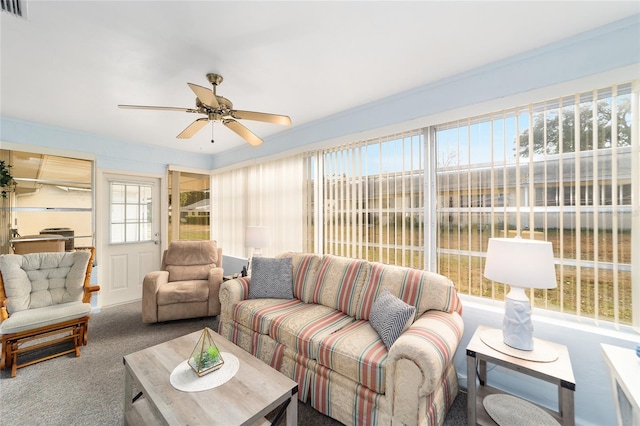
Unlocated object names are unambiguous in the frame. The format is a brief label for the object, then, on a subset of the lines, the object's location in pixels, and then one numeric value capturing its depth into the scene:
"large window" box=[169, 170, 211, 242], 4.78
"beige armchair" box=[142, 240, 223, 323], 3.26
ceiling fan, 1.85
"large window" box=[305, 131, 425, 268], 2.57
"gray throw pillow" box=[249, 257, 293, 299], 2.75
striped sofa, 1.49
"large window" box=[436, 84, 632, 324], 1.70
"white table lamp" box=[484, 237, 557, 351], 1.55
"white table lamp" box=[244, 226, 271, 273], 3.48
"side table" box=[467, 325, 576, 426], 1.36
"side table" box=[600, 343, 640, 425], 1.12
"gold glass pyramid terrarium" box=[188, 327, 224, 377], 1.54
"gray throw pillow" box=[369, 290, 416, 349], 1.81
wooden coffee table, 1.25
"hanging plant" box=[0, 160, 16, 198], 3.12
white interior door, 4.08
